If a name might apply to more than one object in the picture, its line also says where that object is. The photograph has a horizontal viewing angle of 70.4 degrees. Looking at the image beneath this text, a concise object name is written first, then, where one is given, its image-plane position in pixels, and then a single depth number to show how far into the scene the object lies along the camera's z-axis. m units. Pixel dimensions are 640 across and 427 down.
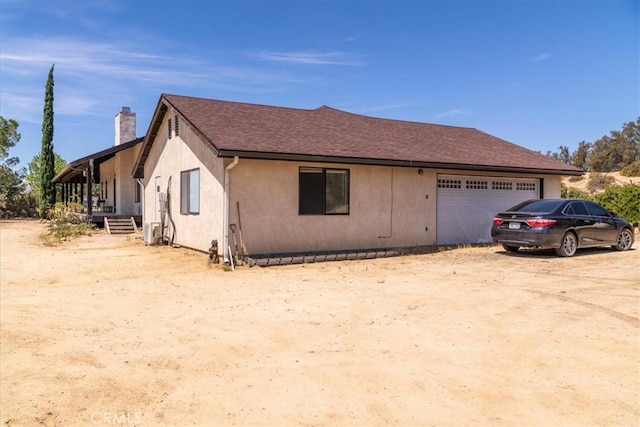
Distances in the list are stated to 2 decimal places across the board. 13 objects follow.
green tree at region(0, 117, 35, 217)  37.56
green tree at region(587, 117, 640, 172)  53.75
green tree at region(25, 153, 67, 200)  53.30
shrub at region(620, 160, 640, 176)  44.09
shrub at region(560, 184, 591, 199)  26.10
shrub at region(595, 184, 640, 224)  20.27
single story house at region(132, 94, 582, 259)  12.33
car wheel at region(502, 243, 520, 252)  13.96
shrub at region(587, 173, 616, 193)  42.28
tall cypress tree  33.69
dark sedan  12.20
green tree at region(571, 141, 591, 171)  58.94
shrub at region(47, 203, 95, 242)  19.48
